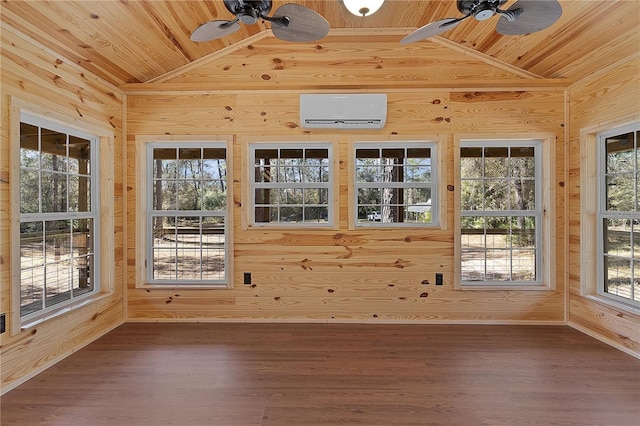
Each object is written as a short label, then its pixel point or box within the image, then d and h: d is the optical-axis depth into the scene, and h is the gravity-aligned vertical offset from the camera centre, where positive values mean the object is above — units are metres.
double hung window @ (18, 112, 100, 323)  2.43 -0.03
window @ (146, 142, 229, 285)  3.47 -0.04
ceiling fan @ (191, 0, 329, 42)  1.87 +1.16
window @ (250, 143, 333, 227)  3.44 +0.30
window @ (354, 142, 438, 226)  3.41 +0.30
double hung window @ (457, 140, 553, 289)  3.41 +0.00
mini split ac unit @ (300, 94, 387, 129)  3.22 +1.05
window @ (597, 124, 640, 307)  2.77 -0.03
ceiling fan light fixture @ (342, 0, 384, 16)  1.79 +1.17
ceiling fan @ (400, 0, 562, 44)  1.79 +1.15
